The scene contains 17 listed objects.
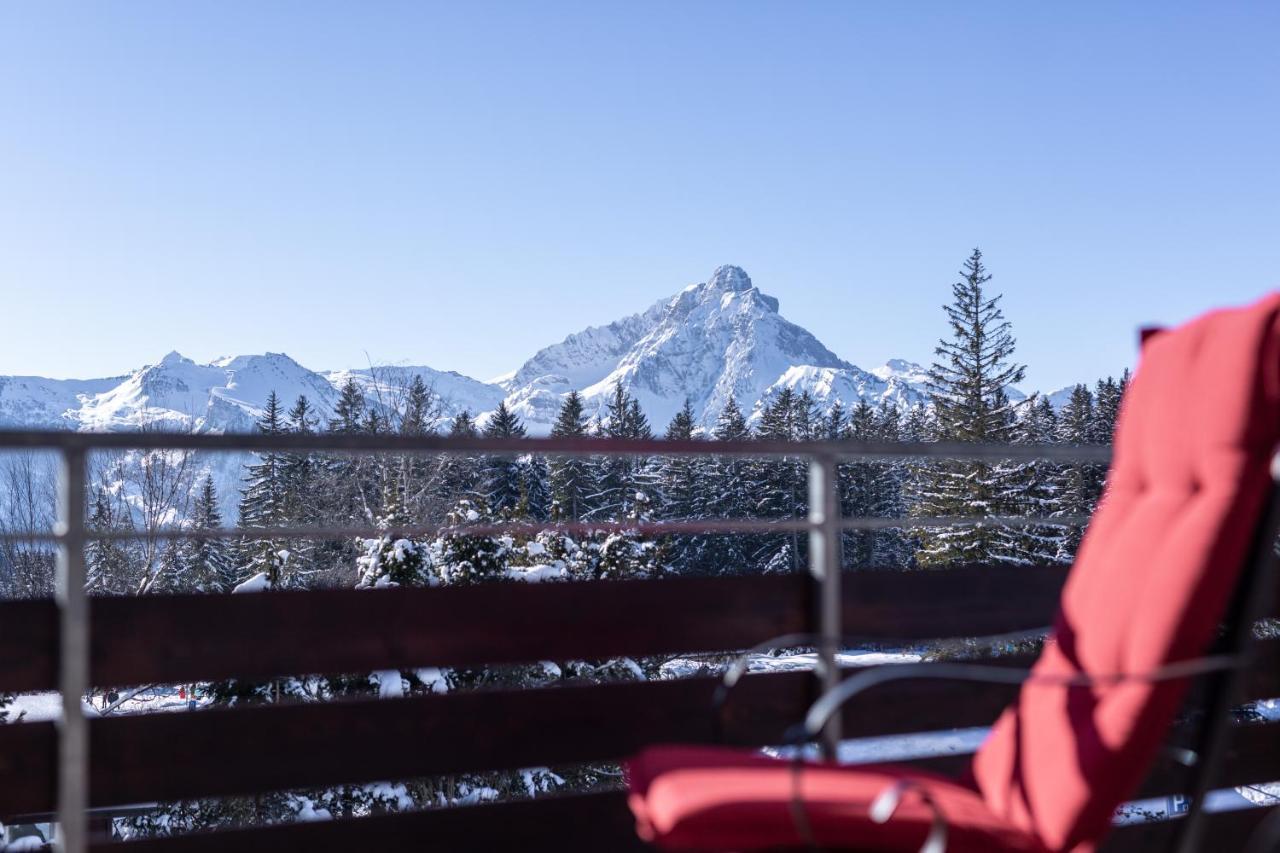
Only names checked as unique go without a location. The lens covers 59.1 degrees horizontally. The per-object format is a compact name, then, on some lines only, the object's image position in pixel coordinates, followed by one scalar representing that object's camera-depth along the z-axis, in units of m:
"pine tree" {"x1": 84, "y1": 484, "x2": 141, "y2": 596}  17.80
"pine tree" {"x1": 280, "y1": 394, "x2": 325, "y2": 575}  22.84
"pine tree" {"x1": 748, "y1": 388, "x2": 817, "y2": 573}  30.62
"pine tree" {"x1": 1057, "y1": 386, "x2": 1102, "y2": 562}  28.61
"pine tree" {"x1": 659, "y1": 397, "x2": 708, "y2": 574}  32.84
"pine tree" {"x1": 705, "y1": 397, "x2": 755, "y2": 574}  32.27
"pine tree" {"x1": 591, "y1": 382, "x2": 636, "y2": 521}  29.67
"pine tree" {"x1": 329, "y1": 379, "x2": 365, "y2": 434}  34.03
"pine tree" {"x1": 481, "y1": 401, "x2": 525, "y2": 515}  25.98
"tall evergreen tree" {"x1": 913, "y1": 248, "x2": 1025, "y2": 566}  31.94
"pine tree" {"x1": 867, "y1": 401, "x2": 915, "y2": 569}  31.23
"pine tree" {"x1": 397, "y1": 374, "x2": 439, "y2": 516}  18.32
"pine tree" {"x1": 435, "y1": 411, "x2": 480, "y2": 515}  19.83
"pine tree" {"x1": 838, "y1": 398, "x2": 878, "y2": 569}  29.31
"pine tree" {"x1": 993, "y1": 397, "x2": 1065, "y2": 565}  28.98
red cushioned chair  1.55
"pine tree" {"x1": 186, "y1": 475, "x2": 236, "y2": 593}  19.53
